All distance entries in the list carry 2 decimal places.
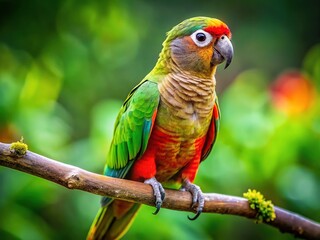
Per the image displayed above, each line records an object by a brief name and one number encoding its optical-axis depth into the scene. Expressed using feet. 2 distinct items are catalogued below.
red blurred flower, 13.21
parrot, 9.40
